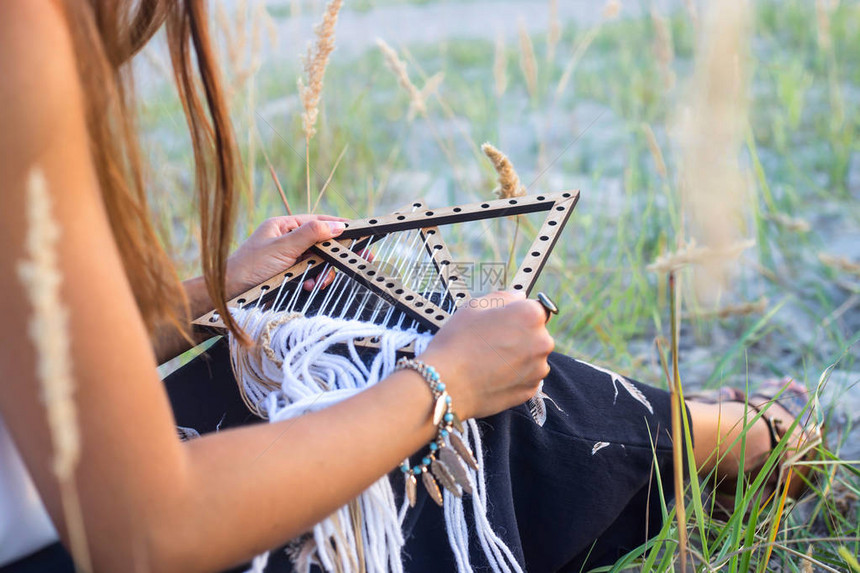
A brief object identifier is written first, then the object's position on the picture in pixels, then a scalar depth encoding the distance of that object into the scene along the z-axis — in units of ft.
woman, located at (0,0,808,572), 1.68
